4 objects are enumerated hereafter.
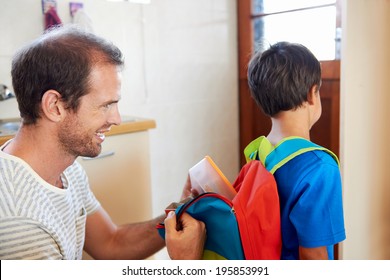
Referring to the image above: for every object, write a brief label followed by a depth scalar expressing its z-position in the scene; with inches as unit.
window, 68.1
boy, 27.2
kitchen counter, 49.2
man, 26.6
